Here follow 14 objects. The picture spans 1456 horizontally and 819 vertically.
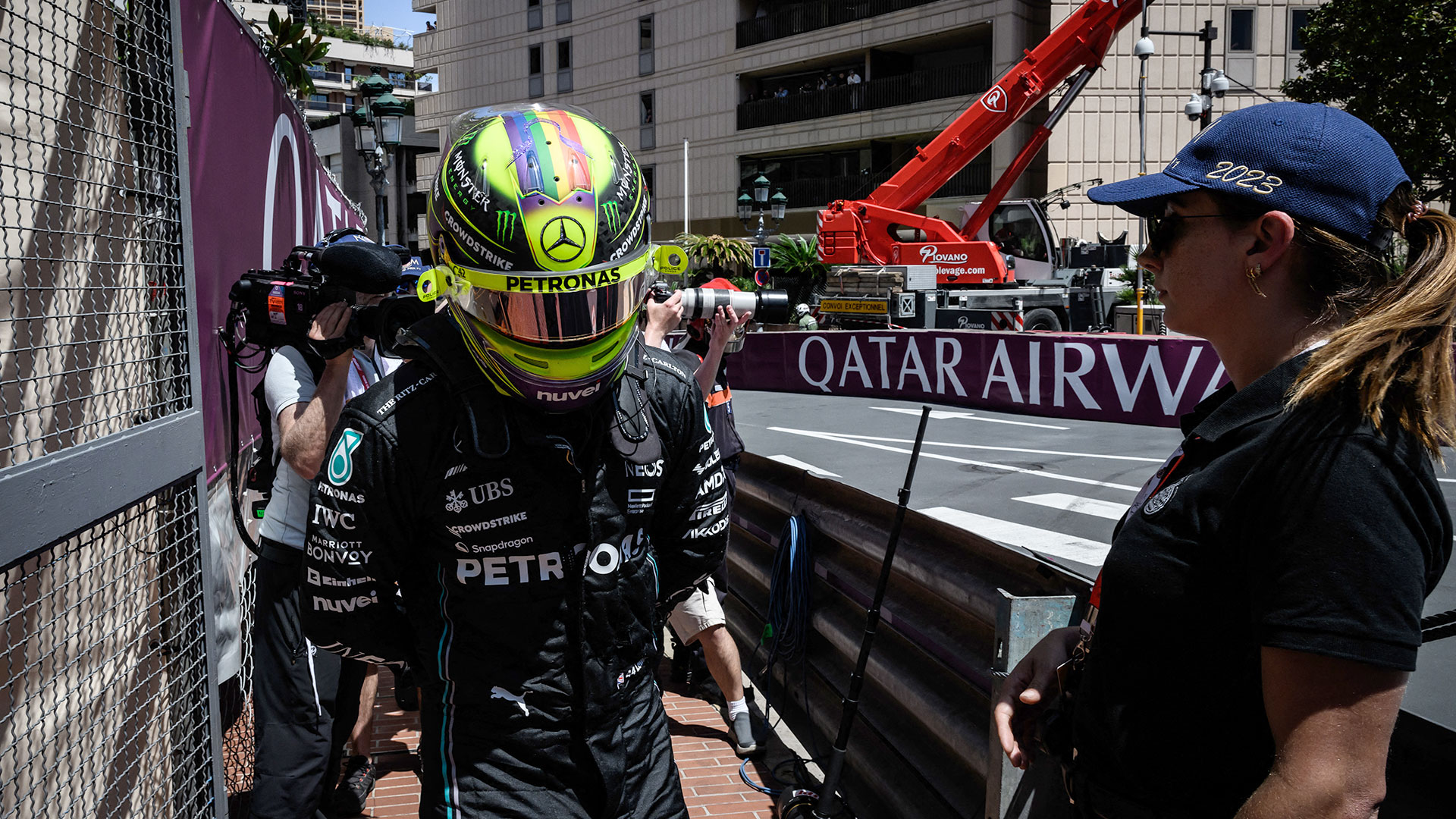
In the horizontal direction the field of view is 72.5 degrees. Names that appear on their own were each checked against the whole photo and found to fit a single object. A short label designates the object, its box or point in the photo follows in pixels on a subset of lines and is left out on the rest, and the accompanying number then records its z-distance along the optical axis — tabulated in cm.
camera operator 309
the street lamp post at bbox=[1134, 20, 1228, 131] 2000
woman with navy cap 126
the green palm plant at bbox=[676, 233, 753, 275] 2499
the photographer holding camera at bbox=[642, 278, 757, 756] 422
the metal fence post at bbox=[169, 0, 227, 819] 245
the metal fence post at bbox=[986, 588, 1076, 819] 236
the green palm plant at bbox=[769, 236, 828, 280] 2925
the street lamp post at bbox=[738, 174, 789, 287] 2758
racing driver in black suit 177
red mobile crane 1822
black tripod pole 336
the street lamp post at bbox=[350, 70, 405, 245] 1295
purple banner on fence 339
